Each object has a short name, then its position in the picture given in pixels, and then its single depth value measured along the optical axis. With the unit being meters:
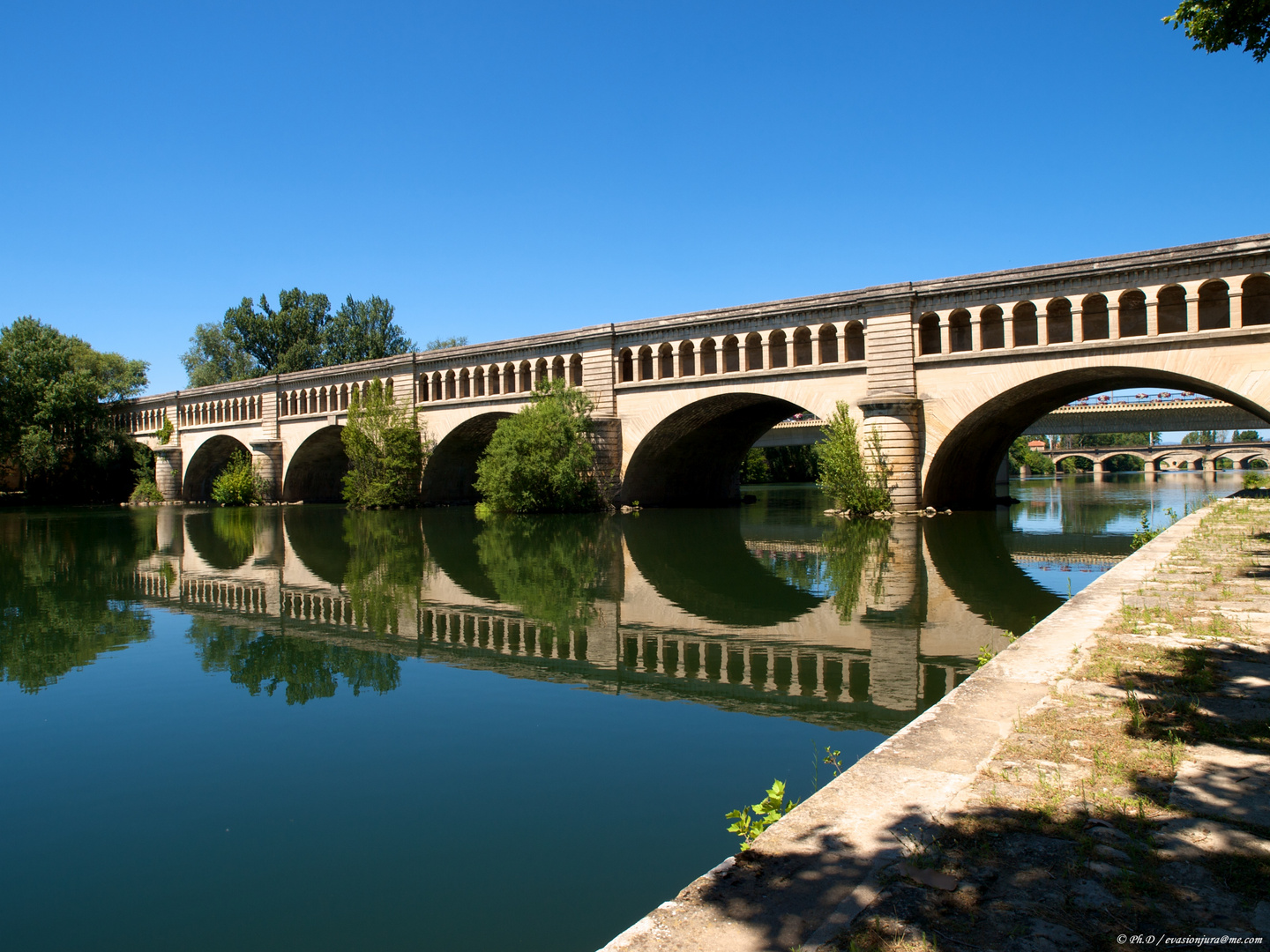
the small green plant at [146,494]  61.28
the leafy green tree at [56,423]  56.88
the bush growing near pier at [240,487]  53.88
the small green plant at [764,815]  4.16
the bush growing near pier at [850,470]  29.27
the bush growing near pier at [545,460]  35.91
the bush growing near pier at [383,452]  45.03
